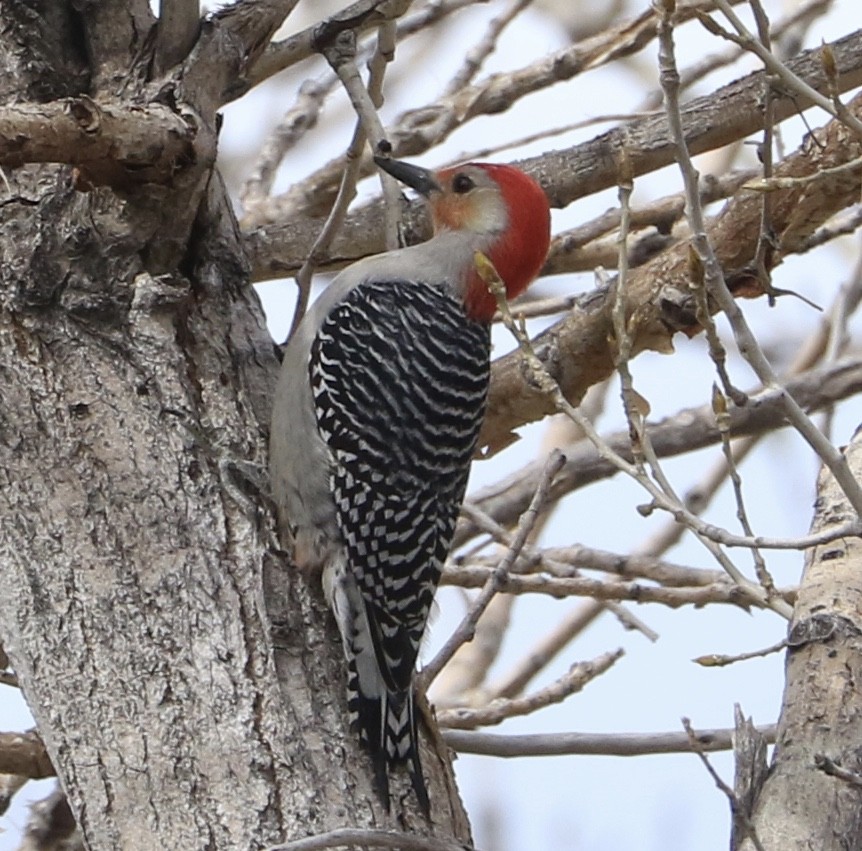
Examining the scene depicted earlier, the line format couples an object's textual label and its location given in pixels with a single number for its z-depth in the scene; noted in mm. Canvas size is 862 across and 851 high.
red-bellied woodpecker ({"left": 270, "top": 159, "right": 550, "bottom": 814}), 7363
